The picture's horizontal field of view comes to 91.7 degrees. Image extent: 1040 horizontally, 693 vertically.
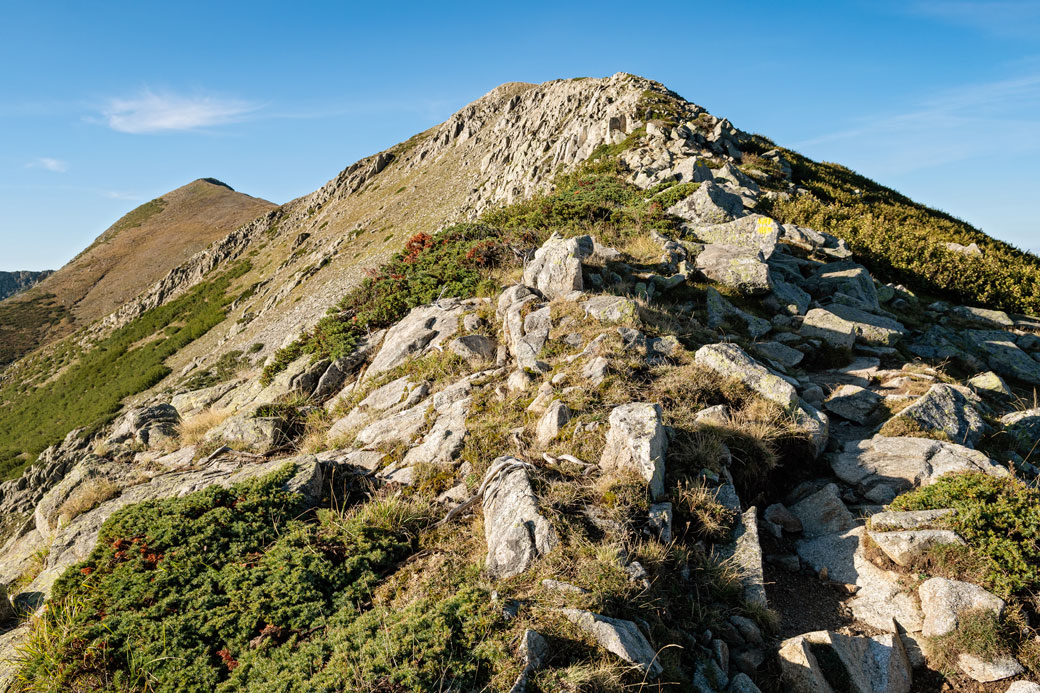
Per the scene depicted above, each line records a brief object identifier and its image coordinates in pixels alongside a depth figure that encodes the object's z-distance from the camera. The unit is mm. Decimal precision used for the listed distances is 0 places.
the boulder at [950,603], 5105
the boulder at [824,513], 6805
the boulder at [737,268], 13641
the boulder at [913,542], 5773
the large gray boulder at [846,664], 4707
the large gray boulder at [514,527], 5391
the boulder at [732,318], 11953
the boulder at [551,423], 7310
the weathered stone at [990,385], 10570
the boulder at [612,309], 9664
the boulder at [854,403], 9023
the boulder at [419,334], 12126
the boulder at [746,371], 8023
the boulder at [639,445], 6305
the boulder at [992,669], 4766
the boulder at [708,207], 17062
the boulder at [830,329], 11844
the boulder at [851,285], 15266
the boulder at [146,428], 13211
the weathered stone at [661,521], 5836
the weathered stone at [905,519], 6079
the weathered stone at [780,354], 11008
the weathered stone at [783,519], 6988
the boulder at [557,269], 11109
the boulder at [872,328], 12547
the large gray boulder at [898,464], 7047
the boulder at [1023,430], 8320
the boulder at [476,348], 10711
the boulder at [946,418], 8031
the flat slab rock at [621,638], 4258
